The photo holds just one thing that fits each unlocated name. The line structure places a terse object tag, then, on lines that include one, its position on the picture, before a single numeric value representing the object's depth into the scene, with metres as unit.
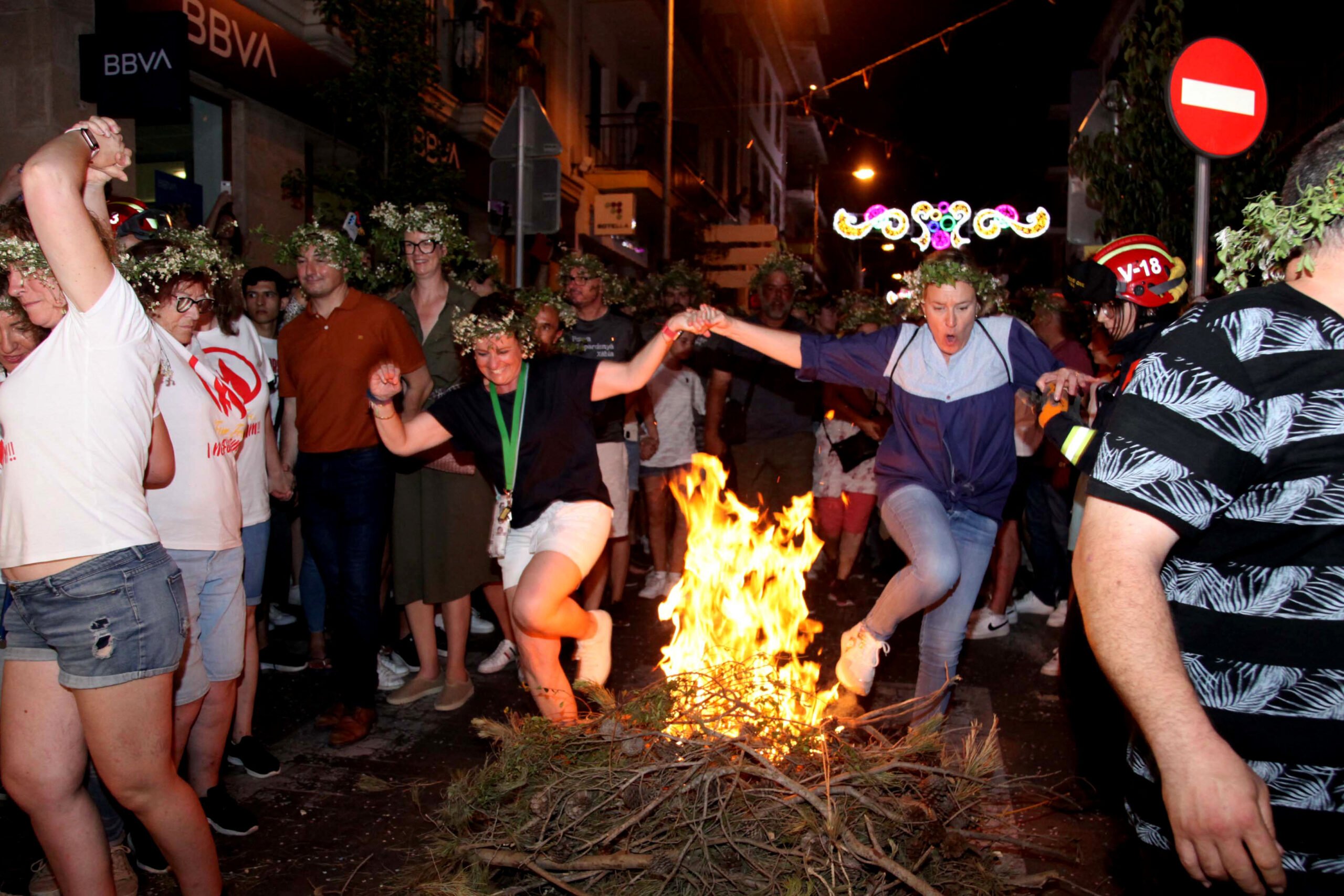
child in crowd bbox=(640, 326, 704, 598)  8.34
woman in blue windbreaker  4.72
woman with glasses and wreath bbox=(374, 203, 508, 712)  5.74
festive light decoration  21.70
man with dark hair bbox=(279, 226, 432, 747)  5.19
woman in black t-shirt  4.62
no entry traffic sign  5.62
